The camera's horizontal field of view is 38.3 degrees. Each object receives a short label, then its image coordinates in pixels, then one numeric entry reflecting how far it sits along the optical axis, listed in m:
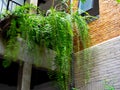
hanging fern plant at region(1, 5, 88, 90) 3.59
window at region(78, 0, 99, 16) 4.42
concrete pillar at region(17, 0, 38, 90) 3.91
